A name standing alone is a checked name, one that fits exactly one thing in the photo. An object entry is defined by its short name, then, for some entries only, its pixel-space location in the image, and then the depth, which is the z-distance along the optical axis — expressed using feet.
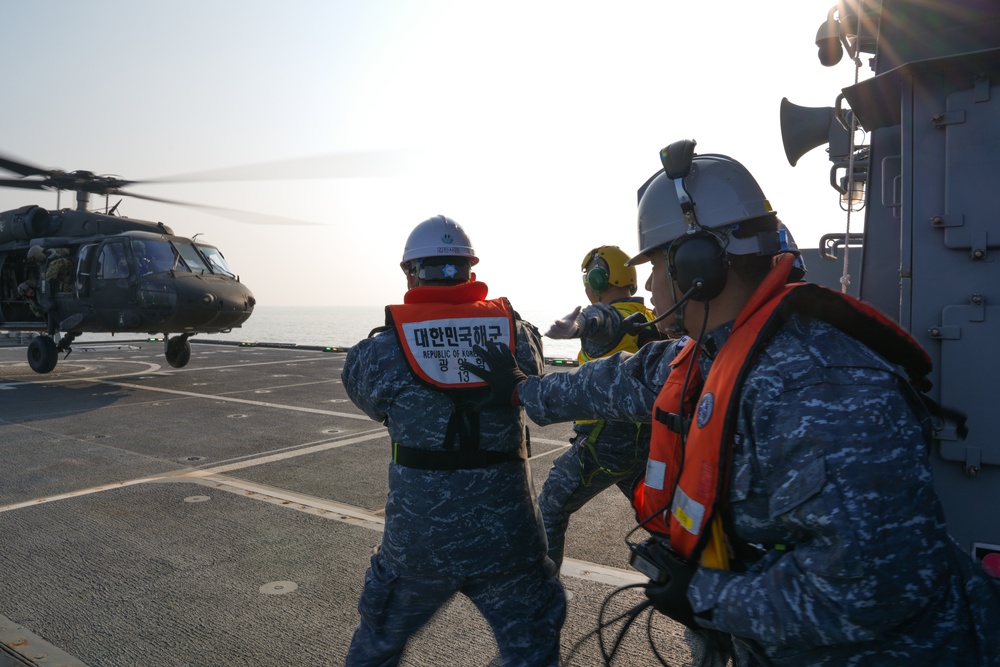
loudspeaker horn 17.60
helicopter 44.19
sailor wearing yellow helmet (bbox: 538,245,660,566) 12.16
